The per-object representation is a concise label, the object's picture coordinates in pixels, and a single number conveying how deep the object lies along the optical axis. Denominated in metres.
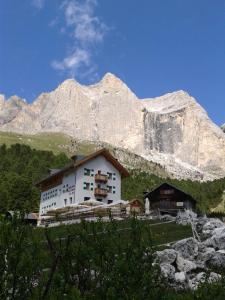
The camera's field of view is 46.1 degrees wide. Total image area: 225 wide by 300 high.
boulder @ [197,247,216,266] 15.63
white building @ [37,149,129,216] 39.81
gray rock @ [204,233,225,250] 17.53
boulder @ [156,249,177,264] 14.06
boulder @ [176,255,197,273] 13.98
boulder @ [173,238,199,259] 16.06
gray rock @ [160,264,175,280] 12.70
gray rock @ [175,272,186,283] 12.63
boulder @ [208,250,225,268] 15.01
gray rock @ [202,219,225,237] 21.54
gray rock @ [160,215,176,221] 27.93
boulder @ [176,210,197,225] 25.10
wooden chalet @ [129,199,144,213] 33.82
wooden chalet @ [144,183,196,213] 41.14
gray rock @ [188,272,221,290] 12.18
